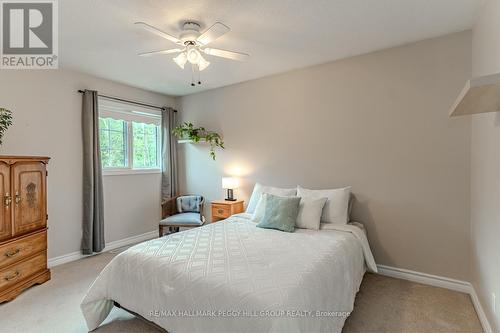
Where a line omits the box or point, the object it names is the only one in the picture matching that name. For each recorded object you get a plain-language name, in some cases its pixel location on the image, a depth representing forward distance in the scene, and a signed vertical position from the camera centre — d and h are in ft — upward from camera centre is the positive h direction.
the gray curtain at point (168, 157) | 15.46 +0.42
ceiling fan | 7.44 +3.59
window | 13.24 +1.44
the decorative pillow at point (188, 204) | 14.51 -2.20
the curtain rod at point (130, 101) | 12.74 +3.31
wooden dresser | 8.25 -1.99
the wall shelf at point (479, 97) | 4.07 +1.17
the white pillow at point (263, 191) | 10.78 -1.21
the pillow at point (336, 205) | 9.52 -1.54
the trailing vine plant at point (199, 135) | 14.39 +1.63
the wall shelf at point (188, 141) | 14.99 +1.32
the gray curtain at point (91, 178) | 11.95 -0.61
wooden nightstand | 12.53 -2.16
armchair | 12.64 -2.57
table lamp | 13.14 -0.96
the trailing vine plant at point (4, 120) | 8.64 +1.54
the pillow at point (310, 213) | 9.18 -1.78
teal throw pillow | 9.01 -1.76
